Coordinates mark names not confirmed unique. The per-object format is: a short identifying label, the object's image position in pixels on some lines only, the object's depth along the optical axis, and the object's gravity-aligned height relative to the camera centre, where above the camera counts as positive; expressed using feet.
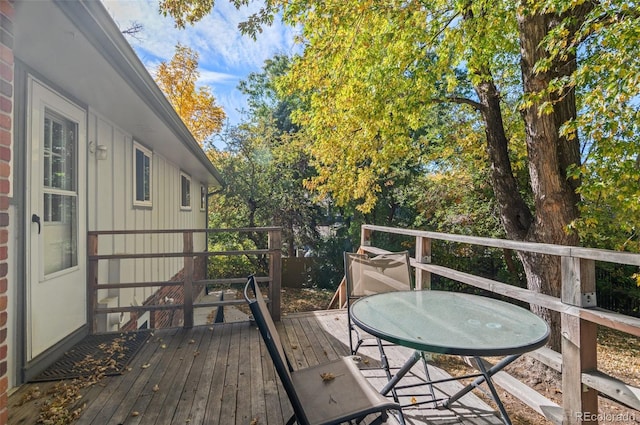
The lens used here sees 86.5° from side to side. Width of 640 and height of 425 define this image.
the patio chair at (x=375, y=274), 10.39 -1.85
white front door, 9.04 -0.10
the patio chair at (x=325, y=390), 4.73 -2.98
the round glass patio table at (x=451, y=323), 5.24 -2.01
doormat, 9.22 -4.26
